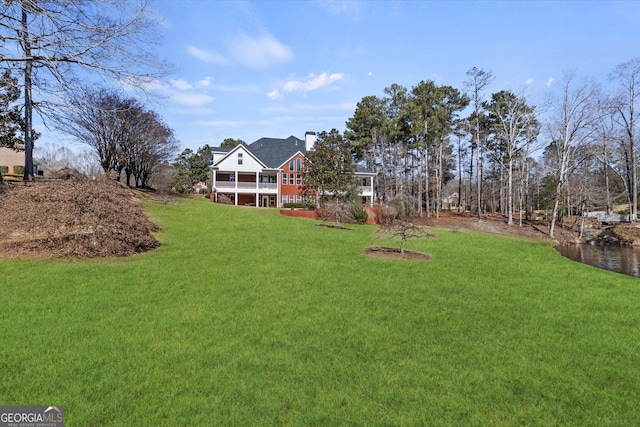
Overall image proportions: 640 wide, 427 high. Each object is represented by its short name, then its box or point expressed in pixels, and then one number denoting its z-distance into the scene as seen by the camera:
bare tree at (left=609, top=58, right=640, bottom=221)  30.62
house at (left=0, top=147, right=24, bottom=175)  44.84
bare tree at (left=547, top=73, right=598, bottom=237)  25.34
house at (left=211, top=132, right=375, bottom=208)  34.66
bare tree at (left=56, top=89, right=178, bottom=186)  23.98
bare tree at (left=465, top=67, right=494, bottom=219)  29.06
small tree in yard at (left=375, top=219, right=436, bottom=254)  11.12
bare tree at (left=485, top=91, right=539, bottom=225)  27.88
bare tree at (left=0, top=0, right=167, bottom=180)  10.09
